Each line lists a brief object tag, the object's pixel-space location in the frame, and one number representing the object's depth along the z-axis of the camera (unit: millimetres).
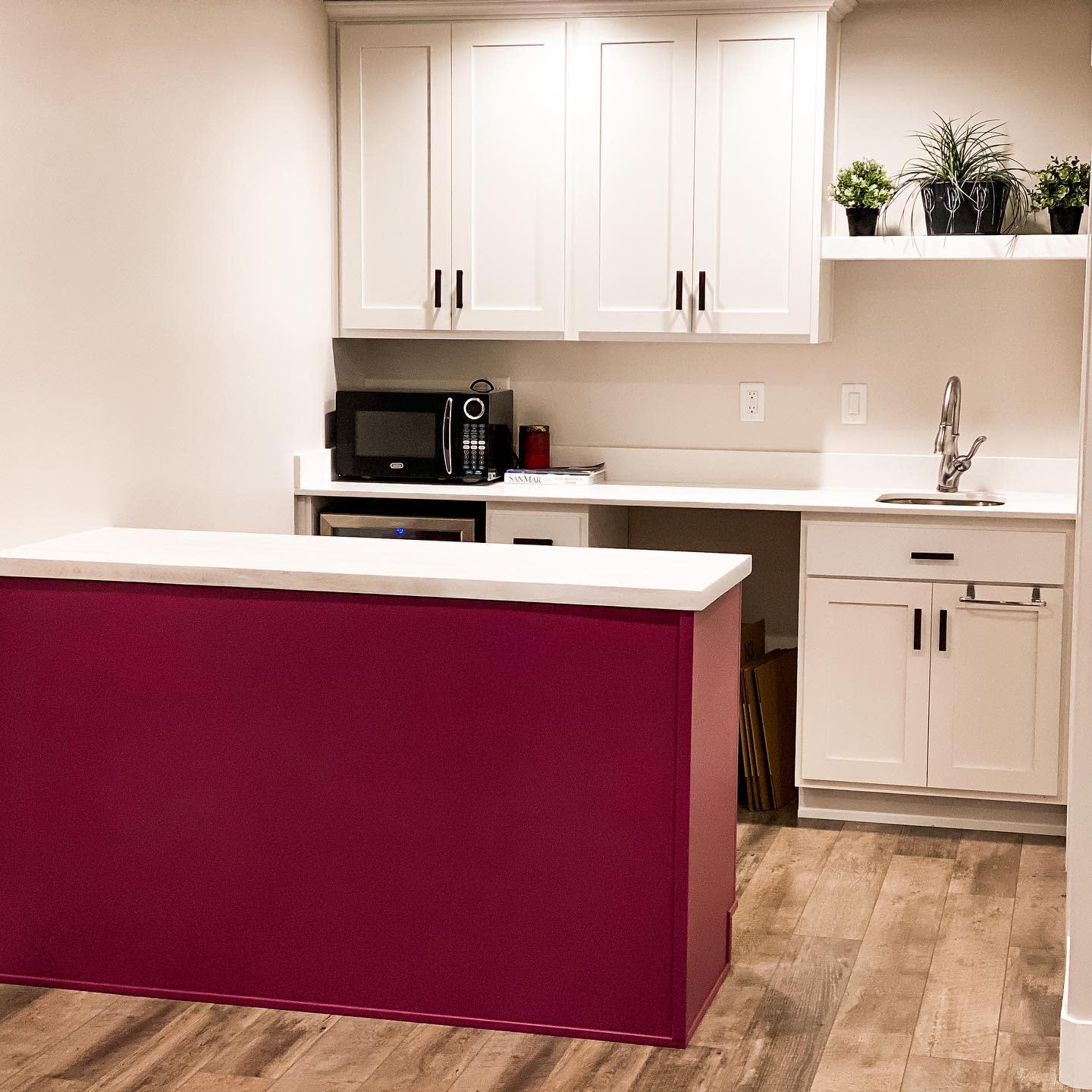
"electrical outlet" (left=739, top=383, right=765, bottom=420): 4508
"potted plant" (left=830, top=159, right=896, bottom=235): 4113
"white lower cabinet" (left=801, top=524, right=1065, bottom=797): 3857
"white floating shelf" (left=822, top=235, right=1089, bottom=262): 3977
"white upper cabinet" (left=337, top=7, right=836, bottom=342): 4102
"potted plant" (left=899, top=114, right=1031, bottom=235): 4039
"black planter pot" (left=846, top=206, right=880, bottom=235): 4121
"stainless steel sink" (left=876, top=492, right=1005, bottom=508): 4230
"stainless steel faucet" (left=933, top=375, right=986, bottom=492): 4195
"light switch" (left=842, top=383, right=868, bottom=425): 4426
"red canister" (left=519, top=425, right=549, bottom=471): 4500
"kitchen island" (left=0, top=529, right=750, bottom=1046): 2598
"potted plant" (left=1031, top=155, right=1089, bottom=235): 3984
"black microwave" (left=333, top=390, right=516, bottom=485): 4262
